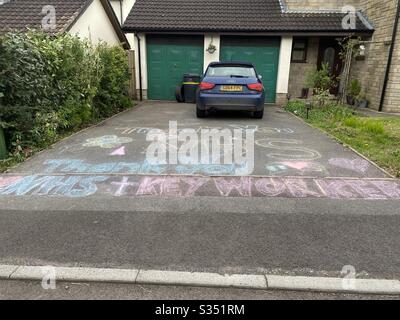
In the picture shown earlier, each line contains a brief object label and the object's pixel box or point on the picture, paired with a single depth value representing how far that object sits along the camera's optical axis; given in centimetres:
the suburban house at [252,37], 1298
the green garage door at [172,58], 1373
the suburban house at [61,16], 1027
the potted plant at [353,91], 1258
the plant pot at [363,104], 1226
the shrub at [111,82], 942
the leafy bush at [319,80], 1155
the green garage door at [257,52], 1351
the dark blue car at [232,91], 878
